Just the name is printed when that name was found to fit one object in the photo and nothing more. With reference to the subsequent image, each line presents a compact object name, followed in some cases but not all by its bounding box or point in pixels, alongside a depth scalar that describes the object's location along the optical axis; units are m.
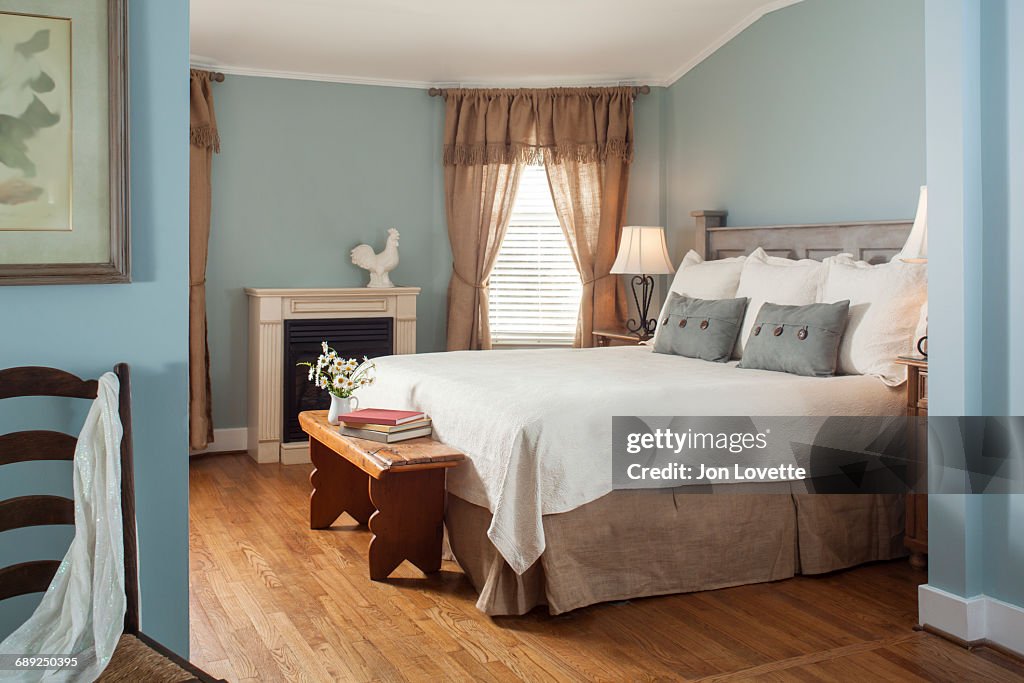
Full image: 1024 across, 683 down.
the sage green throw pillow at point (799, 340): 3.80
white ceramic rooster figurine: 5.92
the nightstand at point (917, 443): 3.42
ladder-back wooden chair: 1.90
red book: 3.54
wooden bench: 3.29
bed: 3.03
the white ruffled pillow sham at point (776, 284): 4.24
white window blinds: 6.32
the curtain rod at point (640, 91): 6.09
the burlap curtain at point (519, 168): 6.10
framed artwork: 1.96
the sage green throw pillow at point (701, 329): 4.40
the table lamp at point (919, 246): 3.49
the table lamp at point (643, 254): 5.65
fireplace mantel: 5.53
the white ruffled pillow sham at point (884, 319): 3.73
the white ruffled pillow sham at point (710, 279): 4.79
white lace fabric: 1.81
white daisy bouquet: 3.96
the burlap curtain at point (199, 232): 5.43
